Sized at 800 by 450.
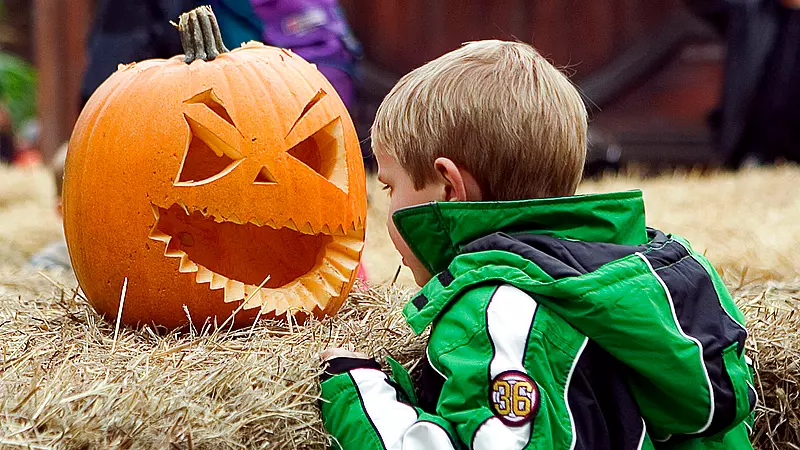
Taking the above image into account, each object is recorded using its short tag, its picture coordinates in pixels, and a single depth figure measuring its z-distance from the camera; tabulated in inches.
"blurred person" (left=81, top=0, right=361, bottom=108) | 145.3
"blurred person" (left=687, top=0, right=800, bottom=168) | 251.1
